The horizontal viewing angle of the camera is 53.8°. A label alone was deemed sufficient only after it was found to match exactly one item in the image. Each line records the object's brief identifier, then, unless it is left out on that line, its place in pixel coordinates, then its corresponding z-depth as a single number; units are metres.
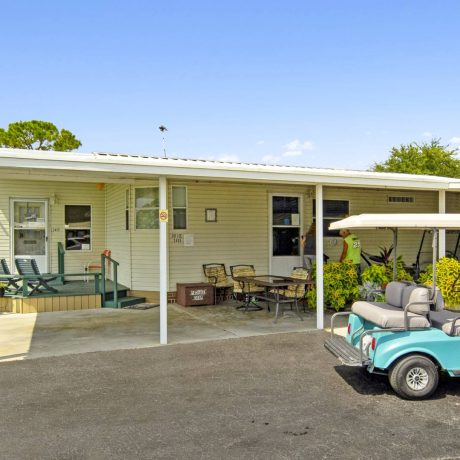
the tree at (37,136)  28.53
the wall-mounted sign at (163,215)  6.71
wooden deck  9.37
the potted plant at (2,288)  9.56
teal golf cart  4.49
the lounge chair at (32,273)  9.53
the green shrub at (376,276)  9.12
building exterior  10.39
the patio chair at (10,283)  9.67
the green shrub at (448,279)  8.85
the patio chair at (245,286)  9.56
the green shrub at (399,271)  9.27
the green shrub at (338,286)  9.06
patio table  8.34
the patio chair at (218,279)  10.54
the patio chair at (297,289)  8.82
